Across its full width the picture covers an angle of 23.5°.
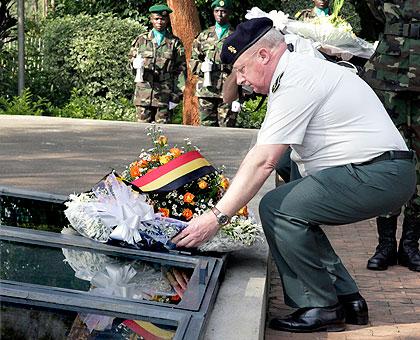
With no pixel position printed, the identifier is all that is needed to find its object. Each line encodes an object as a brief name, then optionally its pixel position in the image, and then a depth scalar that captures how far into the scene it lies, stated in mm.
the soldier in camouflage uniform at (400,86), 5715
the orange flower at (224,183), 4832
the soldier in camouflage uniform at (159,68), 12867
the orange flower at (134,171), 4914
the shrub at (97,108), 14438
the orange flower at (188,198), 4641
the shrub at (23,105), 13664
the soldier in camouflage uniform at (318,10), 11362
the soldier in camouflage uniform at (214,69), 12695
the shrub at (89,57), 15398
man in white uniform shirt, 4102
